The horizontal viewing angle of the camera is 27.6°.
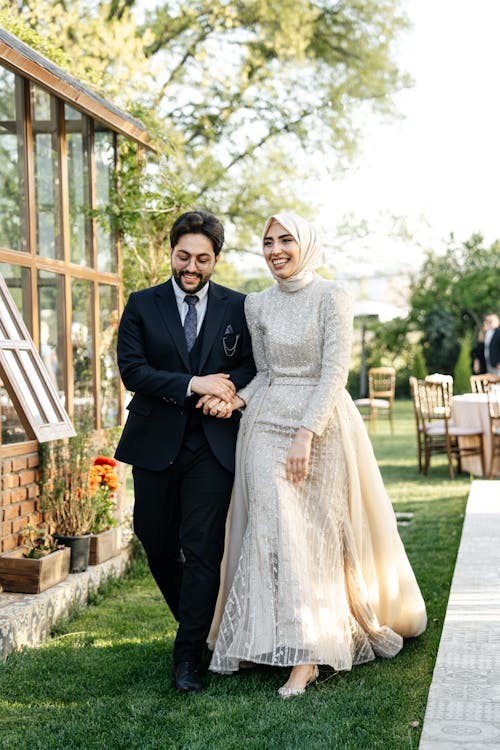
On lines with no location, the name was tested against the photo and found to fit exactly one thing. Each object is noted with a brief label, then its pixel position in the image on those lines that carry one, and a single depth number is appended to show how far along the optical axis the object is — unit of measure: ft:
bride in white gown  14.12
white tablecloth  41.24
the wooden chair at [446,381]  42.77
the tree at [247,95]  62.13
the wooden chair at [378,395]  67.77
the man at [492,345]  54.56
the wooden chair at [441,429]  41.55
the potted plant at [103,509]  21.44
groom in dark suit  14.47
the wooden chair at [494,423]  39.91
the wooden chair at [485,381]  44.84
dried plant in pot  20.59
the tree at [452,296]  100.07
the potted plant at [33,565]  18.39
